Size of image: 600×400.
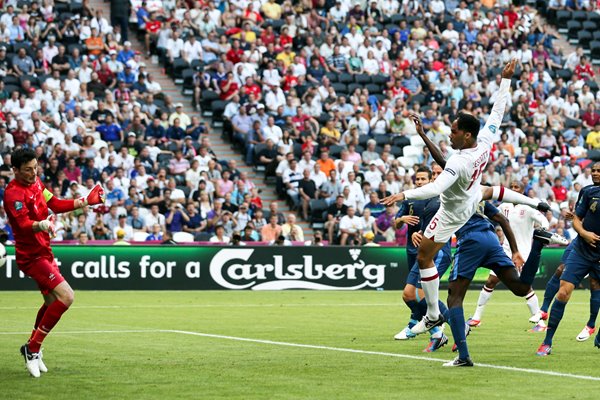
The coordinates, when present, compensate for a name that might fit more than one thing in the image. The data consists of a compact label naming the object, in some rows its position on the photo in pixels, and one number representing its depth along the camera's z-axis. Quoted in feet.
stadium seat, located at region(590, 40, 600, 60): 146.41
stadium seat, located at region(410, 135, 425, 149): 115.85
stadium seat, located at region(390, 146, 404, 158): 114.73
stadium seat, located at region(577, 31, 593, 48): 147.95
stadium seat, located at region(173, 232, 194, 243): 94.07
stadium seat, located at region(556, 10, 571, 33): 149.69
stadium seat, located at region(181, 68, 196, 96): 117.29
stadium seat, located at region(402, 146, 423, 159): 114.11
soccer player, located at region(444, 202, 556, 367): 39.73
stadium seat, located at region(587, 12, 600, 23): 150.30
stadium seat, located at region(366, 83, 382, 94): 122.52
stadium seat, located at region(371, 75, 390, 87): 123.85
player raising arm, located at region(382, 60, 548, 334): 38.40
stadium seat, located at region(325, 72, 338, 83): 121.49
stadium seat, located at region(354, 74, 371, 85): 123.03
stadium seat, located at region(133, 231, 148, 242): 92.89
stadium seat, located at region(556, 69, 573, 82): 137.28
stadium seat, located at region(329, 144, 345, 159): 111.86
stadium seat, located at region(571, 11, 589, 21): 150.31
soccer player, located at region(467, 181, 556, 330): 60.59
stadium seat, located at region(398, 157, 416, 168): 112.35
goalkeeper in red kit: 38.68
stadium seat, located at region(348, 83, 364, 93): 121.70
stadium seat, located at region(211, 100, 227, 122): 114.01
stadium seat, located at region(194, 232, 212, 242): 95.40
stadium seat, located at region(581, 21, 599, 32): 149.18
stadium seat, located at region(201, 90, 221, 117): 115.14
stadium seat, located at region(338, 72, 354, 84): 122.21
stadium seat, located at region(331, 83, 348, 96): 120.98
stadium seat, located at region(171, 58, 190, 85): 117.80
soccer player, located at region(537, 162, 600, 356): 44.52
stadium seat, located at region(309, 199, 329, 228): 104.73
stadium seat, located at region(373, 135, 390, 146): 115.44
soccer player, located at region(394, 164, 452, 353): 49.44
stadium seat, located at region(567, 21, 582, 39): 148.97
